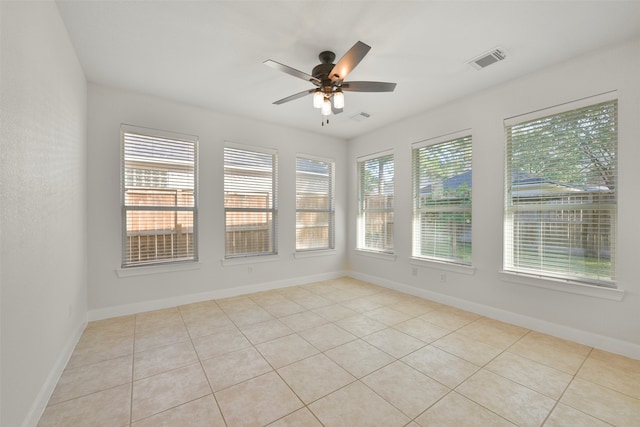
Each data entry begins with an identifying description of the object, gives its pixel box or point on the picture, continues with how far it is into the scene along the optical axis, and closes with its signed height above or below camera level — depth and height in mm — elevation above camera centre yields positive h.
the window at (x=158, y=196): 3494 +209
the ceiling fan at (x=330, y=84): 2355 +1199
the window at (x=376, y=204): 4797 +140
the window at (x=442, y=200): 3662 +164
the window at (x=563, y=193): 2586 +188
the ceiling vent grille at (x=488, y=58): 2592 +1533
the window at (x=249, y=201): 4254 +171
